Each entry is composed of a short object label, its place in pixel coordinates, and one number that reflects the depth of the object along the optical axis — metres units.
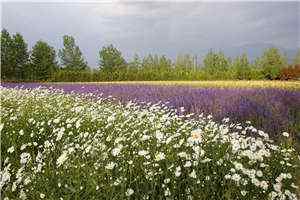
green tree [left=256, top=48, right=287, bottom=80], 43.12
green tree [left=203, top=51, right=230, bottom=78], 54.22
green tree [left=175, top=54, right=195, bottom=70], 59.19
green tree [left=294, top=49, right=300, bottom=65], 50.25
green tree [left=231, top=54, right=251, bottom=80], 42.62
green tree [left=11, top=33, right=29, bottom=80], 41.84
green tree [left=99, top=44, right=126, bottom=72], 44.19
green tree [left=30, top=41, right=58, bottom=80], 42.16
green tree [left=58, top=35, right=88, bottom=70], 41.75
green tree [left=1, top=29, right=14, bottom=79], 41.28
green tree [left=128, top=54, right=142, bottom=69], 54.57
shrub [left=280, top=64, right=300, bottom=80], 41.41
